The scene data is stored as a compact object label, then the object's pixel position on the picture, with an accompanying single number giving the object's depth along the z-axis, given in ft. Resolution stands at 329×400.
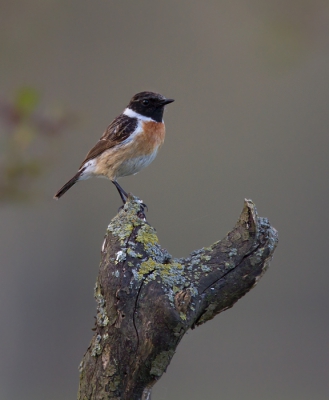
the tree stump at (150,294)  13.21
